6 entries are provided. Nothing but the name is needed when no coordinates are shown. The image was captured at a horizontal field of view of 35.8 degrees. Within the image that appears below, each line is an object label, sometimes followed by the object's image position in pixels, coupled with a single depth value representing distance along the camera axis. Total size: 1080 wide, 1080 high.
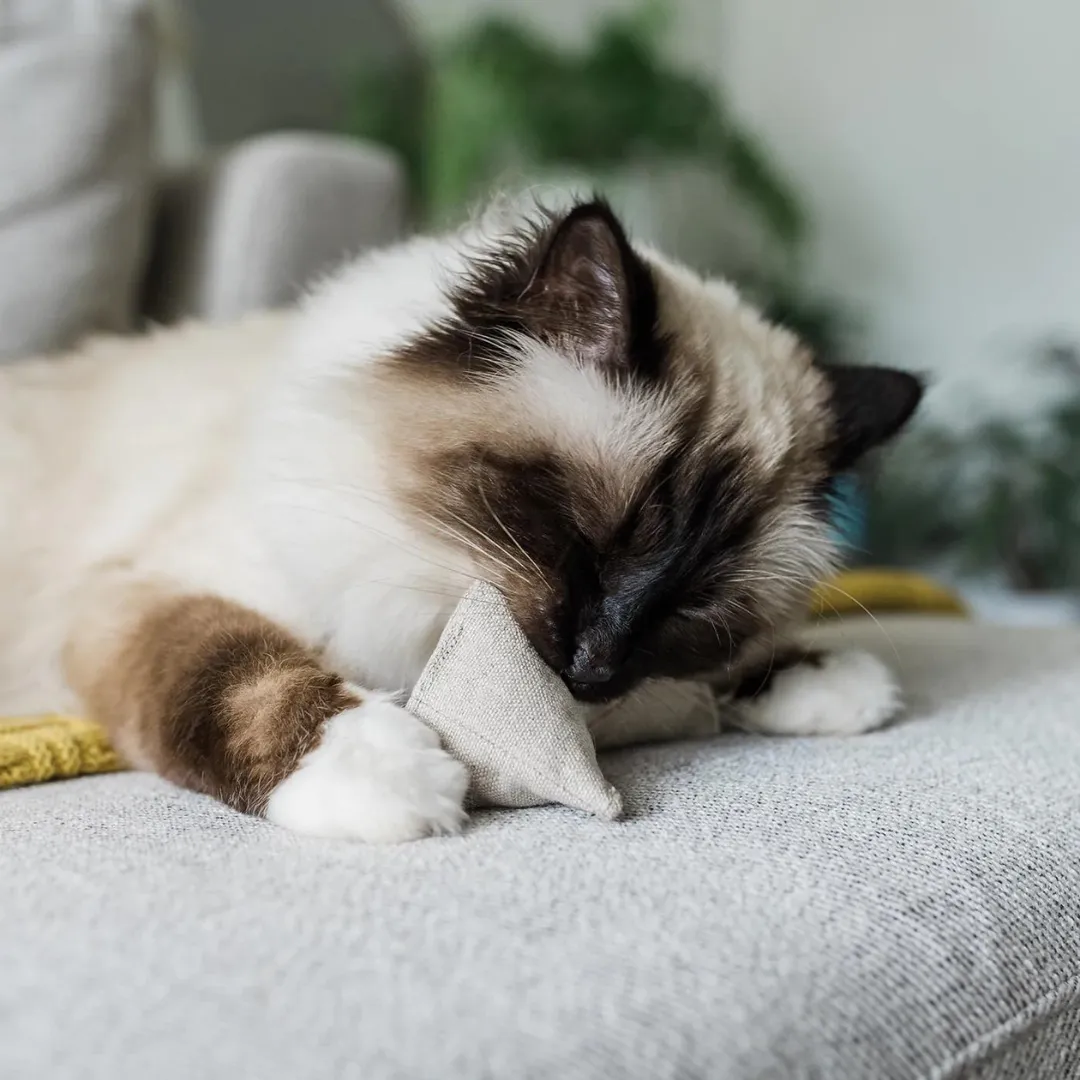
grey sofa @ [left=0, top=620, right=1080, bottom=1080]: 0.41
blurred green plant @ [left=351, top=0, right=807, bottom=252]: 1.32
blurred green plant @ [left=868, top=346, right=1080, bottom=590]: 1.42
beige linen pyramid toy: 0.53
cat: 0.56
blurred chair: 0.80
